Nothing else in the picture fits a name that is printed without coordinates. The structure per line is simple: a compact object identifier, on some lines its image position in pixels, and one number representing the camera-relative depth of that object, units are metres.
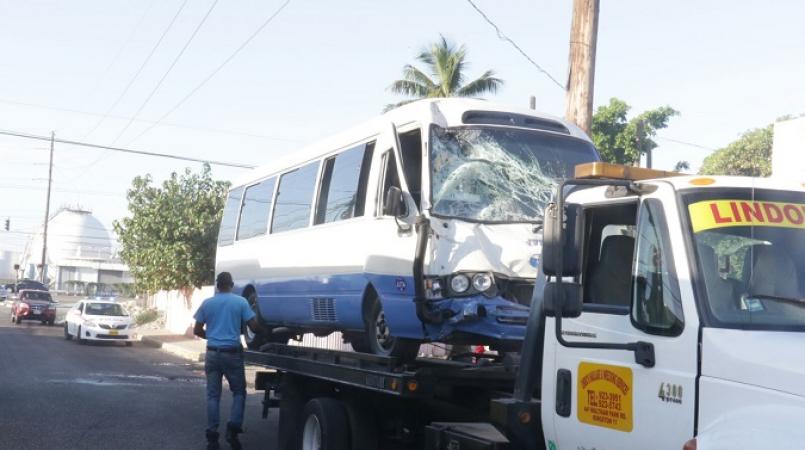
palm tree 29.19
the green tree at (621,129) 24.16
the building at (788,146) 11.04
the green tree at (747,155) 19.53
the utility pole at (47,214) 63.93
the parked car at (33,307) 40.34
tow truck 4.05
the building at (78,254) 109.00
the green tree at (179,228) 35.03
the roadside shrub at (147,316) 43.91
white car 29.67
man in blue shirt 10.30
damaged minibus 7.10
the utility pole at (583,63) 11.67
